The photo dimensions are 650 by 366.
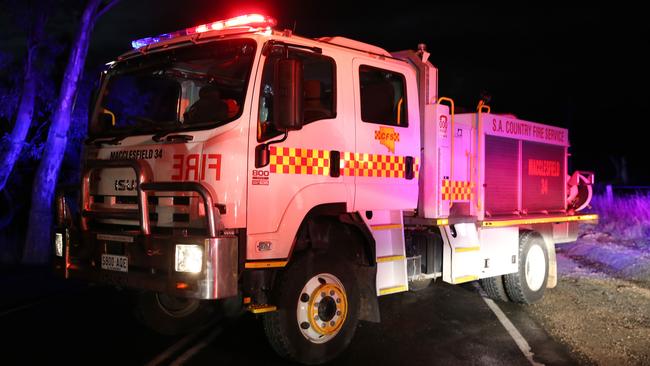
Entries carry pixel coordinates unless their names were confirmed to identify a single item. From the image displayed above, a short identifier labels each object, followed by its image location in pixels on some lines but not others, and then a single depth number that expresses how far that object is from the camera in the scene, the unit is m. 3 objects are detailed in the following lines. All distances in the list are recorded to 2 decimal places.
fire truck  4.94
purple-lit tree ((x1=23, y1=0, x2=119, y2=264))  11.98
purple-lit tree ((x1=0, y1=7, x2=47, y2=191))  12.23
